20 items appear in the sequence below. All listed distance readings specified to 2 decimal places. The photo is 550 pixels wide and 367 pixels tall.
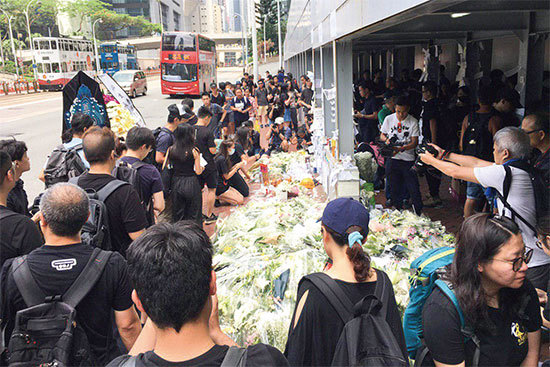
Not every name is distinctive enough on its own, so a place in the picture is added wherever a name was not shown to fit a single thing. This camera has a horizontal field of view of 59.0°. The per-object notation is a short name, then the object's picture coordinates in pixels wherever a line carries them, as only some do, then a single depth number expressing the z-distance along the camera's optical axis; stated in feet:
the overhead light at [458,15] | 18.70
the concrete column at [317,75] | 40.67
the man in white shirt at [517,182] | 12.06
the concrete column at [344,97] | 25.48
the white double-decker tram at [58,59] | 129.18
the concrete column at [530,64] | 22.43
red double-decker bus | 106.73
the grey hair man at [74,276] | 8.68
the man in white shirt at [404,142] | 24.20
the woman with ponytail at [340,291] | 7.41
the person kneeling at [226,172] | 28.91
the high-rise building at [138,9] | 361.71
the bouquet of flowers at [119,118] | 29.94
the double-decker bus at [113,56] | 185.57
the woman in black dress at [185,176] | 21.43
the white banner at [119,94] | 29.24
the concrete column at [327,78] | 32.31
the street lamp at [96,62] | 182.85
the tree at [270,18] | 270.87
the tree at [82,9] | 222.89
